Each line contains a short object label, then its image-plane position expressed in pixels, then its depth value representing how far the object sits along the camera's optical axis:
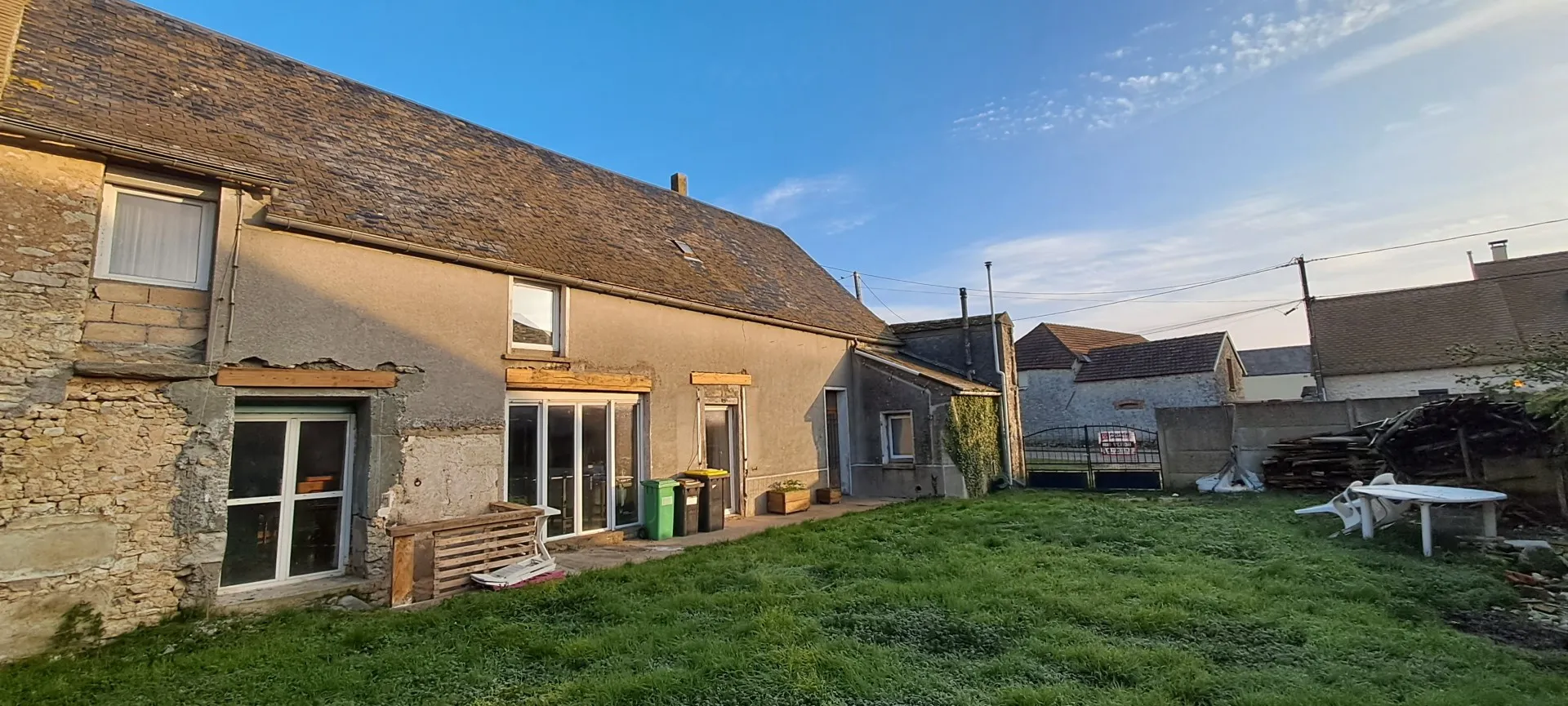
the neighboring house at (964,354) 17.12
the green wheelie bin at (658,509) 10.26
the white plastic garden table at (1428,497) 7.84
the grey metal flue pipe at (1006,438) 16.57
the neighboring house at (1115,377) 24.91
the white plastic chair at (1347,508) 9.14
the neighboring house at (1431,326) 20.97
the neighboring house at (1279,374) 34.81
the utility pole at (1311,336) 22.91
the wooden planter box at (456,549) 6.89
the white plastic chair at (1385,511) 9.03
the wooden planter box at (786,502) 12.91
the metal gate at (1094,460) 15.64
